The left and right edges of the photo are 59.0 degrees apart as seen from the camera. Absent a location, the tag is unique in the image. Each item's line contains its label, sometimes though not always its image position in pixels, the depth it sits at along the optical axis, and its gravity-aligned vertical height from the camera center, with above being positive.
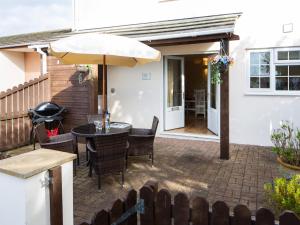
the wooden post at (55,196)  1.96 -0.70
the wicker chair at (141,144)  5.51 -0.87
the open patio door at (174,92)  9.15 +0.37
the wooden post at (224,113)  6.27 -0.28
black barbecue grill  7.92 -0.35
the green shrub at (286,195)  2.97 -1.12
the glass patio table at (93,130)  4.99 -0.56
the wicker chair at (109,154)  4.39 -0.87
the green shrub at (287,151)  5.68 -1.09
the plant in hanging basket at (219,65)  6.02 +0.85
